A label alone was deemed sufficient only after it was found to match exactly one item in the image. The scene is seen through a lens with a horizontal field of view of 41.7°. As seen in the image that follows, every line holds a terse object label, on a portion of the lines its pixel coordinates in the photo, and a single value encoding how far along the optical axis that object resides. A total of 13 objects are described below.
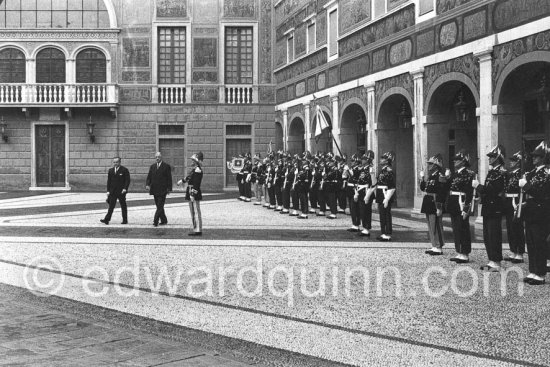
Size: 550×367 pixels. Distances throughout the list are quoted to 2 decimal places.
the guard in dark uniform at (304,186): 20.30
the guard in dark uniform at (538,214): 9.84
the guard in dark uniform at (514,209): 11.52
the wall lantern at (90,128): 35.34
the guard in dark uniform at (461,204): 11.52
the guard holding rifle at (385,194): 14.51
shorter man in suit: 18.27
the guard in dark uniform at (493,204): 10.83
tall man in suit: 18.11
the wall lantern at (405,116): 21.75
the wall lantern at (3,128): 35.31
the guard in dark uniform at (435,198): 12.49
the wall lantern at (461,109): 18.69
